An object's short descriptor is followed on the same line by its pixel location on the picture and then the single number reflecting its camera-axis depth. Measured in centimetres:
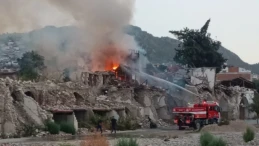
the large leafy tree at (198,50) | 8581
